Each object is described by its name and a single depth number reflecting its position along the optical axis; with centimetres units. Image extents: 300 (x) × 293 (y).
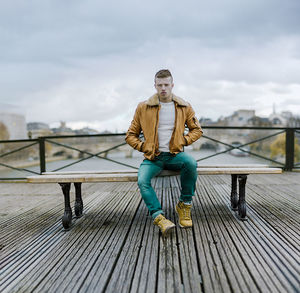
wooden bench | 221
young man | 219
